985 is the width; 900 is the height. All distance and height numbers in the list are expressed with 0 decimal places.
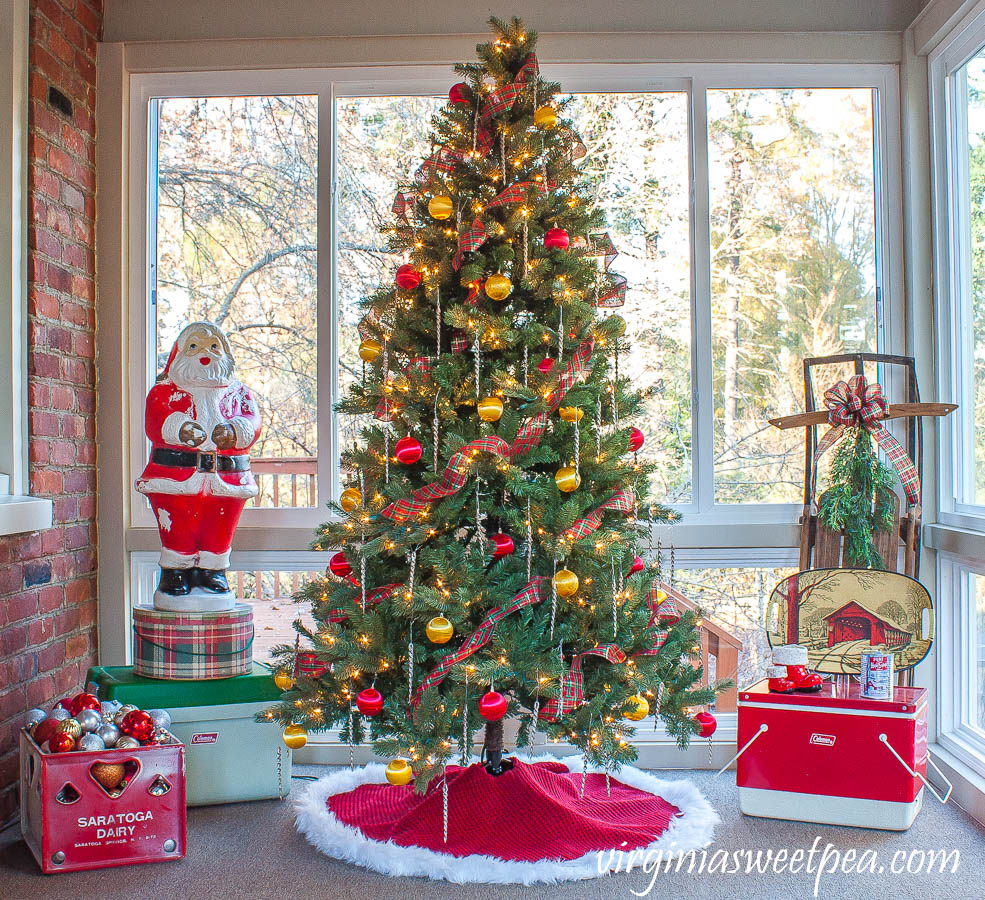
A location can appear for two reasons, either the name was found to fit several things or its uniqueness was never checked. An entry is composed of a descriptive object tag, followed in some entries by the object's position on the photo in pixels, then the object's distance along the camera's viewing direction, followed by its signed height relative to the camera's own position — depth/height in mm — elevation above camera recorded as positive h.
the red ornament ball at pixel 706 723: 2285 -658
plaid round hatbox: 2613 -505
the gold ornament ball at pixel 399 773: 2051 -699
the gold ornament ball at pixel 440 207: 2275 +680
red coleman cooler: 2400 -799
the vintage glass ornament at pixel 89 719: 2273 -633
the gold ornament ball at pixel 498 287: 2207 +459
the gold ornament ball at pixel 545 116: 2295 +919
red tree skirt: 2188 -950
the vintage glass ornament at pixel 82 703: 2328 -606
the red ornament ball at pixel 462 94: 2408 +1028
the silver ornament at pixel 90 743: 2203 -670
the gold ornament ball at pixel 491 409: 2156 +151
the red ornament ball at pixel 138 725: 2277 -651
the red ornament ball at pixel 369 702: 2121 -551
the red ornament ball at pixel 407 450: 2164 +53
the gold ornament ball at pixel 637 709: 2191 -592
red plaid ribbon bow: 2746 +161
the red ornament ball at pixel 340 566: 2369 -251
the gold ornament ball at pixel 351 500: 2354 -74
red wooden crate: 2168 -842
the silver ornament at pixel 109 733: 2232 -658
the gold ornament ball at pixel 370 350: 2375 +327
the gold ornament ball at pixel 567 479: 2158 -21
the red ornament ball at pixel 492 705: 2043 -541
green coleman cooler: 2568 -756
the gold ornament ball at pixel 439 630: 2066 -372
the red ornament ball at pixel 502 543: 2250 -185
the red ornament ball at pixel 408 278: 2324 +511
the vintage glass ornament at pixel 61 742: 2184 -663
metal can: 2473 -589
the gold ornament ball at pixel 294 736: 2254 -672
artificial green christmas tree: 2166 -57
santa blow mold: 2555 +27
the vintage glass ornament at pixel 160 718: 2404 -670
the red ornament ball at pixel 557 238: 2256 +592
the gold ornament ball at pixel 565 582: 2102 -265
